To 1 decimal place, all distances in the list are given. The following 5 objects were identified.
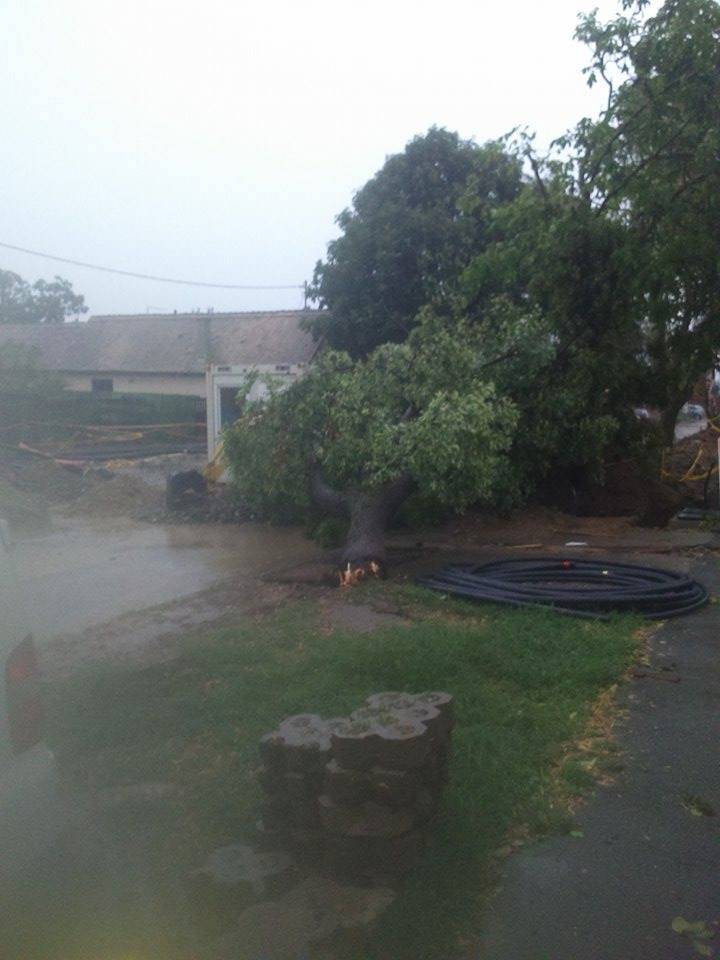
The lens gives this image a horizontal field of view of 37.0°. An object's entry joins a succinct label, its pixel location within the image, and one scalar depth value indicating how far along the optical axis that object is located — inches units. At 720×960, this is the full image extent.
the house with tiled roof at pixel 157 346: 1432.1
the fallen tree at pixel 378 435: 397.7
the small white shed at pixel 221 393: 796.6
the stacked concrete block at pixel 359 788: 164.2
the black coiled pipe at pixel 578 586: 337.1
